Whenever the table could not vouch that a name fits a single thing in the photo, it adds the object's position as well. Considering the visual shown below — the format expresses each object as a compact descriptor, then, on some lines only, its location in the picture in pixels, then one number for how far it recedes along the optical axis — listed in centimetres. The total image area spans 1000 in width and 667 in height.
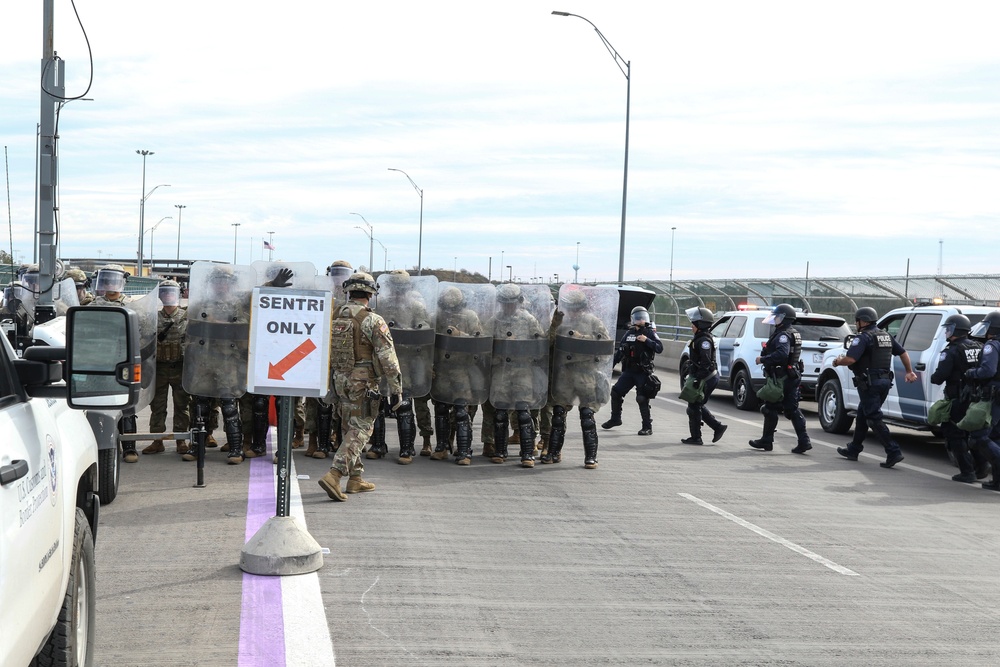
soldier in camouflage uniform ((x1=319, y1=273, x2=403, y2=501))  944
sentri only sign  704
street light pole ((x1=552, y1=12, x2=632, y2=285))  2788
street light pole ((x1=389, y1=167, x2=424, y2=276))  5889
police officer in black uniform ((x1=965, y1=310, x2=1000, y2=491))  1155
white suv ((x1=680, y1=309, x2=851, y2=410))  1828
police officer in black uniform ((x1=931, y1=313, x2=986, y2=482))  1206
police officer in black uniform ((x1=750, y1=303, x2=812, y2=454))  1386
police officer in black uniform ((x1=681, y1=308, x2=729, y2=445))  1420
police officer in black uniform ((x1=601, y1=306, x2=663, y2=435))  1495
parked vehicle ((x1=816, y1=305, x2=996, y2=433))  1391
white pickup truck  299
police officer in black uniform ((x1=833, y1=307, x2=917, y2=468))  1311
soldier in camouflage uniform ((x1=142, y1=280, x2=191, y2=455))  1152
